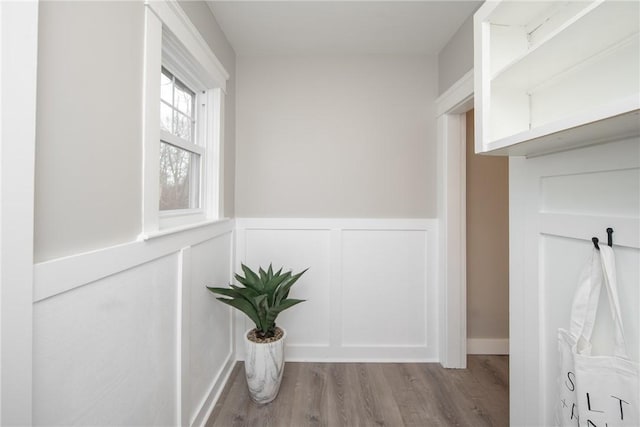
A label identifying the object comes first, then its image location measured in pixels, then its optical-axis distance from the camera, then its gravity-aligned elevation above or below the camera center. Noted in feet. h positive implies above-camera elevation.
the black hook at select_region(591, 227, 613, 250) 2.79 -0.18
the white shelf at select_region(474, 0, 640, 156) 2.29 +1.56
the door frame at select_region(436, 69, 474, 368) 6.98 -0.49
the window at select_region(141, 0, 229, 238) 3.68 +1.63
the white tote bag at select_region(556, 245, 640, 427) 2.51 -1.40
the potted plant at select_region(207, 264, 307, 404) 5.51 -2.42
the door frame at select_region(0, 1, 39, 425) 1.92 +0.08
